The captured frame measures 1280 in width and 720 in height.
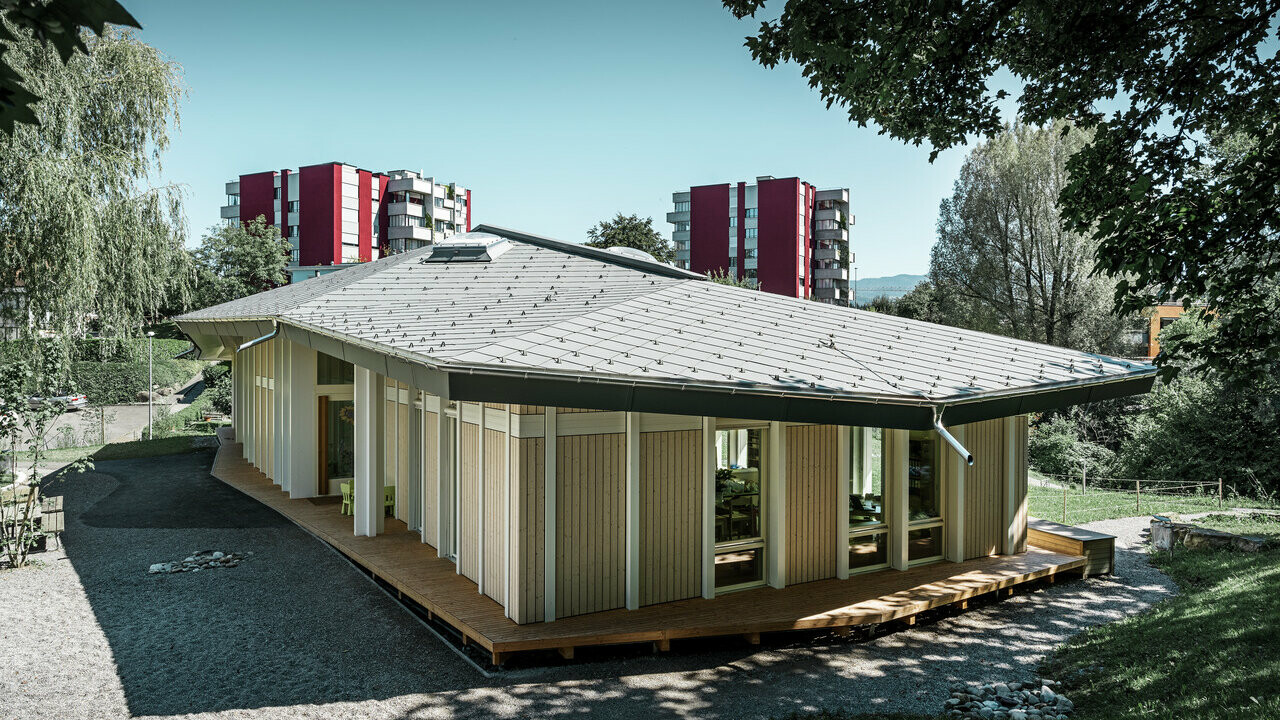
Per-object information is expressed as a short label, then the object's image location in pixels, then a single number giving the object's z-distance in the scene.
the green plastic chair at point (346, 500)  13.25
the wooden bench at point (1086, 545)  10.88
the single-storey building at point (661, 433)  7.39
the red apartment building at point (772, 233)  65.69
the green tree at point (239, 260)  50.12
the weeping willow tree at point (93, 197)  13.59
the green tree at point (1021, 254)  29.70
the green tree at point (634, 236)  48.00
